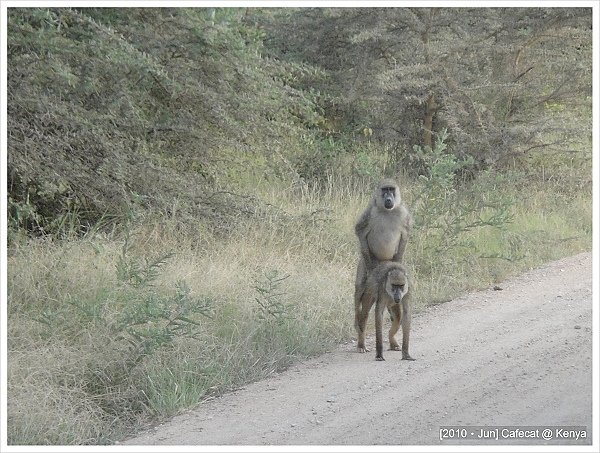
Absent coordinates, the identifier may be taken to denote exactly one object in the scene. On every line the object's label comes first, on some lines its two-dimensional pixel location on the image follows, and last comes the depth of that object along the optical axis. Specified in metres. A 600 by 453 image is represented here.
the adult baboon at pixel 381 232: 13.17
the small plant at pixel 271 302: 13.09
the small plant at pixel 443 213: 17.58
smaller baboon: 12.38
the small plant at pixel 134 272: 13.04
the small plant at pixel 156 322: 11.58
